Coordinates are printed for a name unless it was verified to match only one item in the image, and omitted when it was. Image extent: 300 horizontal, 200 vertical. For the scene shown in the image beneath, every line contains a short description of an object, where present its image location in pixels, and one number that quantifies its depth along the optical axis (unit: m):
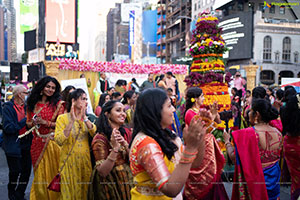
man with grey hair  4.47
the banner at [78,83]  8.58
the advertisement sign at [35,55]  57.38
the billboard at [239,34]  36.22
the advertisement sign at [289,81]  8.58
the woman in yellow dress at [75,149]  3.67
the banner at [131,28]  64.69
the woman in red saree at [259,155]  3.22
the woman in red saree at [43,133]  4.09
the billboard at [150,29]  68.25
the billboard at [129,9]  65.50
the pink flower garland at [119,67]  13.94
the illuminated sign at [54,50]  48.16
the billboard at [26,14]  47.62
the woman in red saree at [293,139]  3.52
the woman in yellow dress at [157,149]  1.79
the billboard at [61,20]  46.69
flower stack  6.99
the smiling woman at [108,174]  3.11
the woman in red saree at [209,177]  3.12
